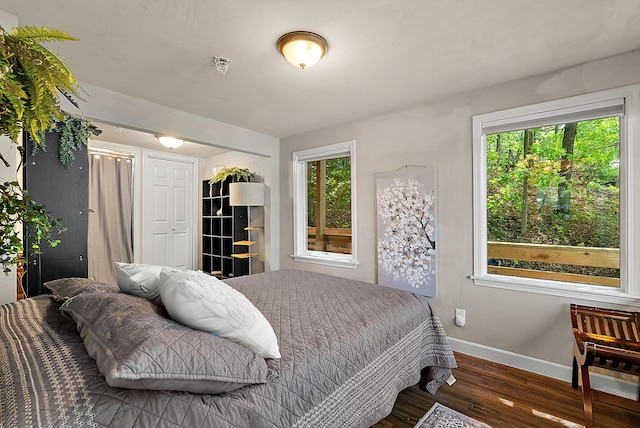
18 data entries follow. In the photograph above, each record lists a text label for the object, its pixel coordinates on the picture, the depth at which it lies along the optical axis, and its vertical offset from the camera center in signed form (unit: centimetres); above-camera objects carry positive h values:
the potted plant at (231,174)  464 +62
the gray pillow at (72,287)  158 -41
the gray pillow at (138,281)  146 -33
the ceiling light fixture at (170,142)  379 +94
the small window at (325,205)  374 +11
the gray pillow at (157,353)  83 -42
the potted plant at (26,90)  77 +33
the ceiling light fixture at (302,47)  187 +107
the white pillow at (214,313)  111 -37
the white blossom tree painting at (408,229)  298 -17
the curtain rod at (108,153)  440 +94
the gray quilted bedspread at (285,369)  82 -59
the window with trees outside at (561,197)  215 +13
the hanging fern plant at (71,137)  263 +70
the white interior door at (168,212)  494 +4
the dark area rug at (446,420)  183 -129
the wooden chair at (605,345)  167 -79
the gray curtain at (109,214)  432 +1
